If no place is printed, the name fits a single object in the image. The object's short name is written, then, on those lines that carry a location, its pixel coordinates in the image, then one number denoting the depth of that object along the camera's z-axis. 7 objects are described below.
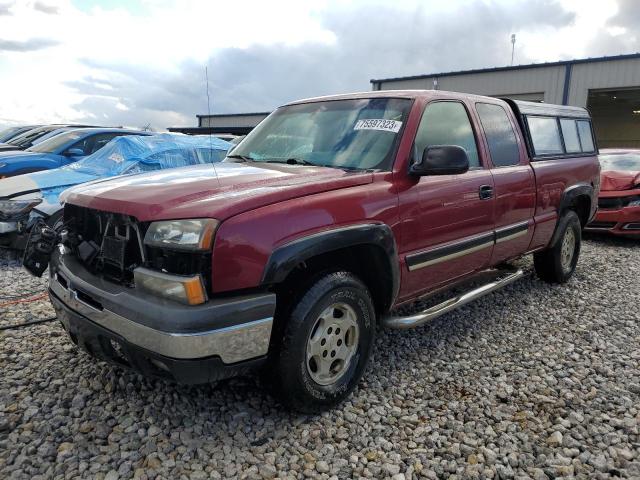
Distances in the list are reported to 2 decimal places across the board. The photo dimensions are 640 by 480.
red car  7.68
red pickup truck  2.22
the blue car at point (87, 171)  5.48
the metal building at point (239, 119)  32.62
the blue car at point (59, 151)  7.24
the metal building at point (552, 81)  18.25
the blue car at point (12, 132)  14.07
